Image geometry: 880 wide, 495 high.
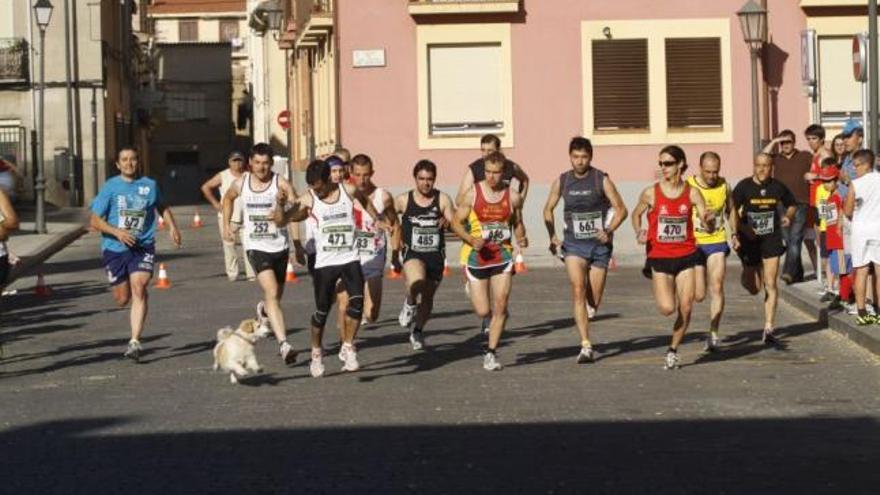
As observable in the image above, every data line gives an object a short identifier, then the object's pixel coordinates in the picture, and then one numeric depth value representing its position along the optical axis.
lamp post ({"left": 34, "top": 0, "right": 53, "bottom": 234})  38.44
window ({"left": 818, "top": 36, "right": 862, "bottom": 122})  33.84
